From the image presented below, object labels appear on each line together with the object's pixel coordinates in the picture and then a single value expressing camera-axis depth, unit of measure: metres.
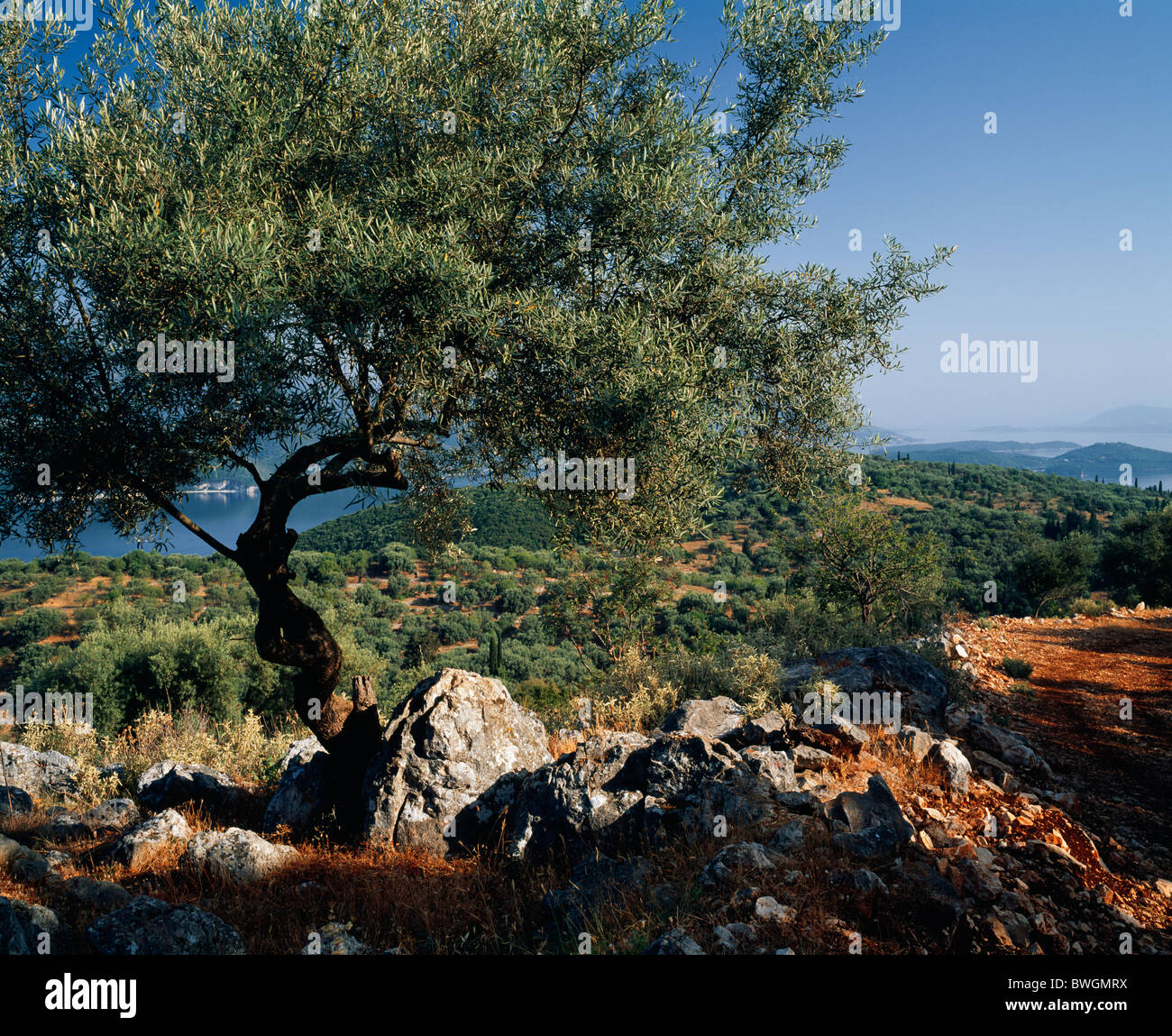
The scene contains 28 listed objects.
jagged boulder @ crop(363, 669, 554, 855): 7.58
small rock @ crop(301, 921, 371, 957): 5.34
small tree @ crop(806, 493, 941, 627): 17.47
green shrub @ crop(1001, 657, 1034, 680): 12.98
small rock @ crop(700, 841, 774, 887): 5.31
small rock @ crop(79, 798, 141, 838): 8.30
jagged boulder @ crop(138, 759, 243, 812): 9.21
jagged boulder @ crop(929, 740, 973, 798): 7.14
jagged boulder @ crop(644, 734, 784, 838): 6.44
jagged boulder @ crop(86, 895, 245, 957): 4.94
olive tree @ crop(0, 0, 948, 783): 5.58
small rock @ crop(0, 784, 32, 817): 8.80
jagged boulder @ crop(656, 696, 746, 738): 9.13
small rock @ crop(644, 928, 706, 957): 4.30
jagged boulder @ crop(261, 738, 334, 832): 8.55
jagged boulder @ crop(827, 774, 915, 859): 5.55
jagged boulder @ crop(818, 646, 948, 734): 9.73
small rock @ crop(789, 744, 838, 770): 7.54
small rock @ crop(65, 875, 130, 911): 5.96
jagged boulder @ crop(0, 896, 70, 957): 4.45
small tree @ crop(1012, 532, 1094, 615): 28.19
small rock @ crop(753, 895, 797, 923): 4.72
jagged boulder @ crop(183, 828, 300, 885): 6.80
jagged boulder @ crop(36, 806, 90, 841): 8.03
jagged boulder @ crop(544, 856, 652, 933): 5.34
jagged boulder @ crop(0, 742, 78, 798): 10.04
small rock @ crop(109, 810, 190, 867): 7.14
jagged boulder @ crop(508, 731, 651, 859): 6.73
